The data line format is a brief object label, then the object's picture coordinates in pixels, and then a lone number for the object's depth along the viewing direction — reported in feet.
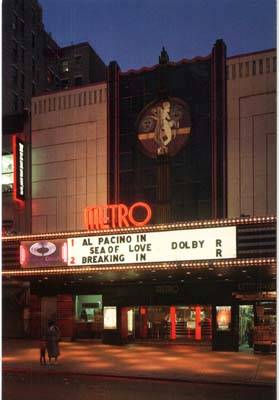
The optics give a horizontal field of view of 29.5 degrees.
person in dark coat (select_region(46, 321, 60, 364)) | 58.75
